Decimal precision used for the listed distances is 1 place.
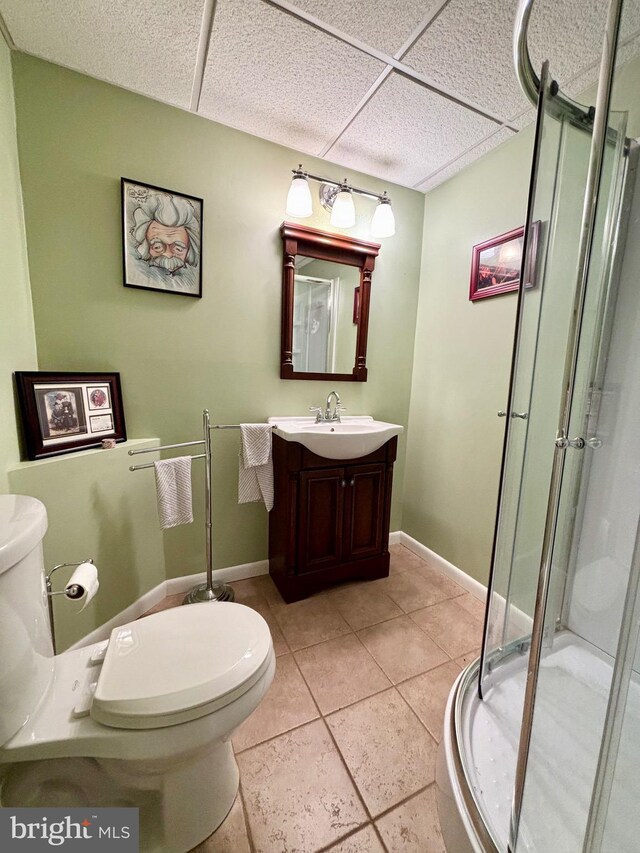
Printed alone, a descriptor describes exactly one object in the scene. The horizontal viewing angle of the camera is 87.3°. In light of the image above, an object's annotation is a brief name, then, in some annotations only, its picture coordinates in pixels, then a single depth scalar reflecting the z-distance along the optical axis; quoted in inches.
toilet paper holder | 31.6
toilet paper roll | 31.8
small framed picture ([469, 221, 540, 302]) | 61.5
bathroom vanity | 64.3
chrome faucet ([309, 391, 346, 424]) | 75.9
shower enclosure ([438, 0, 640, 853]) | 29.0
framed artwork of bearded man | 56.6
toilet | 27.4
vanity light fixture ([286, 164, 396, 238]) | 61.2
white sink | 60.7
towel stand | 61.0
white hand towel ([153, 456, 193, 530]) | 56.2
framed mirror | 69.3
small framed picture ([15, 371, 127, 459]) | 47.2
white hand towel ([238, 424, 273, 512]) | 64.0
